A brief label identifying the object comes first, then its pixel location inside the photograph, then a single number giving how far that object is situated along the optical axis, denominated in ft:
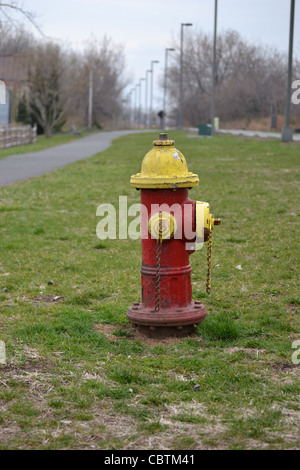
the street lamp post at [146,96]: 351.73
